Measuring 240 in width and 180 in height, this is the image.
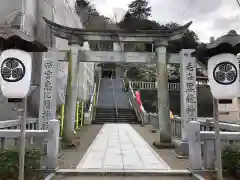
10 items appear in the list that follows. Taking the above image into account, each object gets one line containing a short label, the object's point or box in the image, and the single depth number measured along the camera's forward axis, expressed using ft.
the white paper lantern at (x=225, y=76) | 12.10
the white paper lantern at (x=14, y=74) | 11.33
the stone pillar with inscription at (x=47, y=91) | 22.04
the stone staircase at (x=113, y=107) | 54.07
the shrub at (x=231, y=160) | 12.86
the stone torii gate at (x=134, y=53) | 23.07
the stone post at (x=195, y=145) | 14.05
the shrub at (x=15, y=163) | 11.83
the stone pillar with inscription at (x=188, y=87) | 21.89
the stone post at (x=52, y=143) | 14.10
